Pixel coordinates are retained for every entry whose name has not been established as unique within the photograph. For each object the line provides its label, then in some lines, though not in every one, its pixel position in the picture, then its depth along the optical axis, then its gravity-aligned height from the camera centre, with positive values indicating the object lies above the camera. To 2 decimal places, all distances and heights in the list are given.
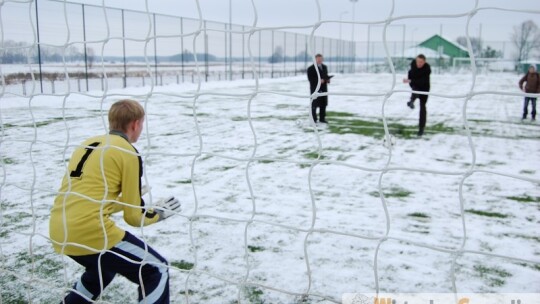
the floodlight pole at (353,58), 42.56 +2.80
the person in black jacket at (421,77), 7.67 +0.19
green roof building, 37.50 +3.56
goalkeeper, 2.00 -0.56
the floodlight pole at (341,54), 39.59 +2.94
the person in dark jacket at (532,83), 10.27 +0.13
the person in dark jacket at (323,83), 8.20 +0.09
